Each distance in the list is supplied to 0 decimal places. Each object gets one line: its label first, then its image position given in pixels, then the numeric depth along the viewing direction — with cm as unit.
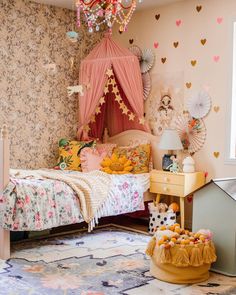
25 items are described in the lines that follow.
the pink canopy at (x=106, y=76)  570
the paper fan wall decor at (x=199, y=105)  527
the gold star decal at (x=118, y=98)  583
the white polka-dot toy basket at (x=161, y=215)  505
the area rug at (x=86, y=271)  335
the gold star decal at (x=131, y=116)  582
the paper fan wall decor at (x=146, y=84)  586
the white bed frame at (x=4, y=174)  405
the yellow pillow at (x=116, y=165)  532
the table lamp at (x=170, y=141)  521
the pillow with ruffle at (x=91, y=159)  560
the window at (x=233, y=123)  506
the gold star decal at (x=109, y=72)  570
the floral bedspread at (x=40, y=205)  404
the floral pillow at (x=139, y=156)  553
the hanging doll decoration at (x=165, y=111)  565
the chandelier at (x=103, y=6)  390
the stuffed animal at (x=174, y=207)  512
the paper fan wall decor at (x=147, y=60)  584
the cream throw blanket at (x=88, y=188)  452
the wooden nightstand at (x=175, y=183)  503
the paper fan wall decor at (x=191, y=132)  533
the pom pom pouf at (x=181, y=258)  348
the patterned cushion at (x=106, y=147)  582
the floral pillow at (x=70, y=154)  571
